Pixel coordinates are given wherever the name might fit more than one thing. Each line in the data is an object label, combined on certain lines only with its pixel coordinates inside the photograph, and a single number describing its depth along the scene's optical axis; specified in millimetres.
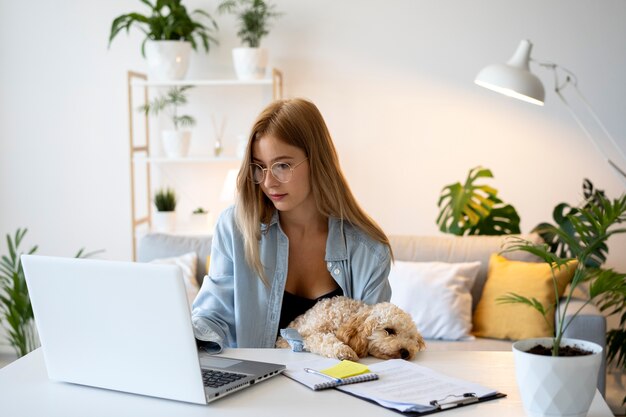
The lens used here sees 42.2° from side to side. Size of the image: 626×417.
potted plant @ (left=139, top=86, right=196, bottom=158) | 4219
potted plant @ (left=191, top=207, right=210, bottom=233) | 4328
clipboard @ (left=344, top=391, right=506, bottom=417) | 1420
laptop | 1448
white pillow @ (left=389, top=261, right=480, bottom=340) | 3318
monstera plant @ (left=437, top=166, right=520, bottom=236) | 3793
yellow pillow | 3270
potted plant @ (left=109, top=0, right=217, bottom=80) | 4105
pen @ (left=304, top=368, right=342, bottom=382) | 1566
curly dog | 1742
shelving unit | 4137
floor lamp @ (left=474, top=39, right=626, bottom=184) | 3301
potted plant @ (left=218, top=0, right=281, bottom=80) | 4129
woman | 2035
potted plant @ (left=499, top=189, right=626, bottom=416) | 1392
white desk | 1443
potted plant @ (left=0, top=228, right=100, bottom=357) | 3676
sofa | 3191
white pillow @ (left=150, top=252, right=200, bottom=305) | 3541
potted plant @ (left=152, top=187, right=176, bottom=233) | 4285
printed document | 1452
